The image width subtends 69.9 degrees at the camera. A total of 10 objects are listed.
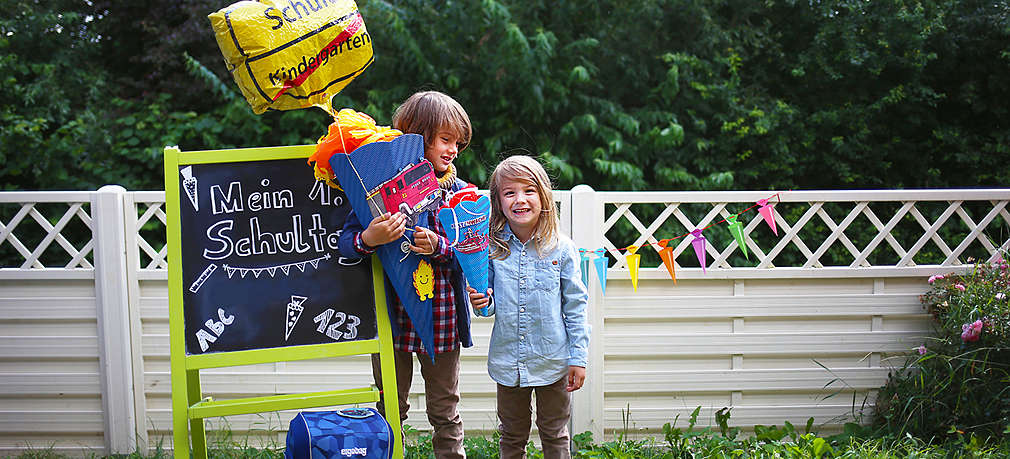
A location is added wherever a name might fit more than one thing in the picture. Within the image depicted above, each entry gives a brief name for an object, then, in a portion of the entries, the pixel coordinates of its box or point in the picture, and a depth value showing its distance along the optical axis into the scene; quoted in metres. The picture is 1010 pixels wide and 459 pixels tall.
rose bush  2.94
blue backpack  2.09
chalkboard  2.13
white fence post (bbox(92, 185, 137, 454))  3.05
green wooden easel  2.10
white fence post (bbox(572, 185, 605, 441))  3.11
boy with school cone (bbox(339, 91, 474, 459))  2.09
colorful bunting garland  2.99
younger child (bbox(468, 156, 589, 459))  2.32
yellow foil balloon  1.91
